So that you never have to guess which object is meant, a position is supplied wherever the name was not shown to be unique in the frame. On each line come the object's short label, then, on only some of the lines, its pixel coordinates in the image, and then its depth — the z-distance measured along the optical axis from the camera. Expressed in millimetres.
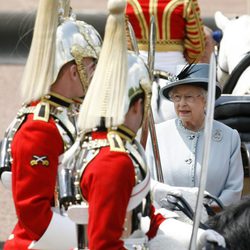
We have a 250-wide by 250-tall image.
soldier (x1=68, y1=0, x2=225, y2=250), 9594
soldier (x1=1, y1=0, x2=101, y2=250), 10617
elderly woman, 13273
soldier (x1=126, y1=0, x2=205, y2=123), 16094
